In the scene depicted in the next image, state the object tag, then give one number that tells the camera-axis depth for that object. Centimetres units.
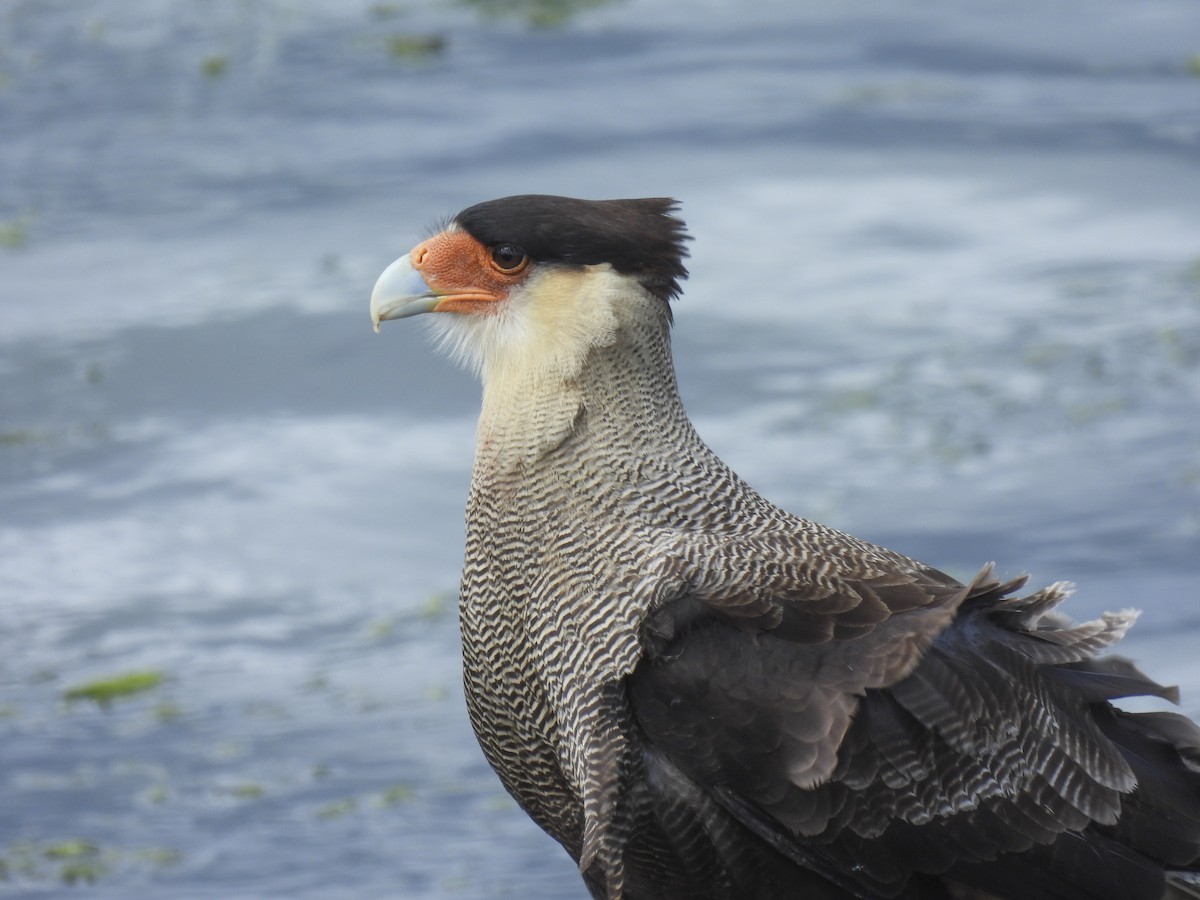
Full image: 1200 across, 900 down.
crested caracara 820
